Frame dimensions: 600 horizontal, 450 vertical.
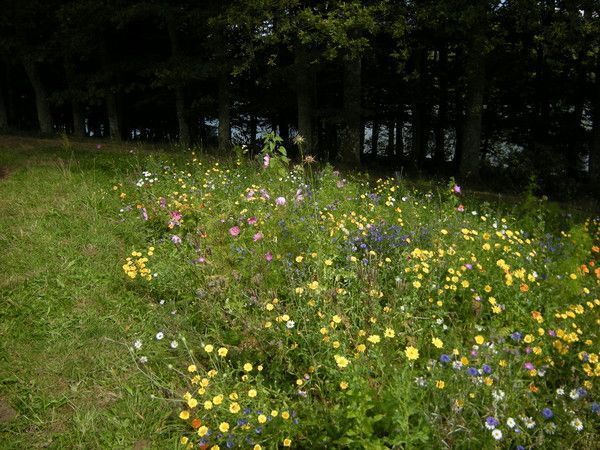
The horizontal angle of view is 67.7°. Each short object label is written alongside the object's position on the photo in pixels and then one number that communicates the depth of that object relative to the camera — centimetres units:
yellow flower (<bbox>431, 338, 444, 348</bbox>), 275
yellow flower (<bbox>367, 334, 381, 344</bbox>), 281
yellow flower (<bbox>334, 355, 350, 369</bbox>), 267
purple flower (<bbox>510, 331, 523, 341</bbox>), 292
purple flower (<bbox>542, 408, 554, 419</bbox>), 243
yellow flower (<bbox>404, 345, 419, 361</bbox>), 267
